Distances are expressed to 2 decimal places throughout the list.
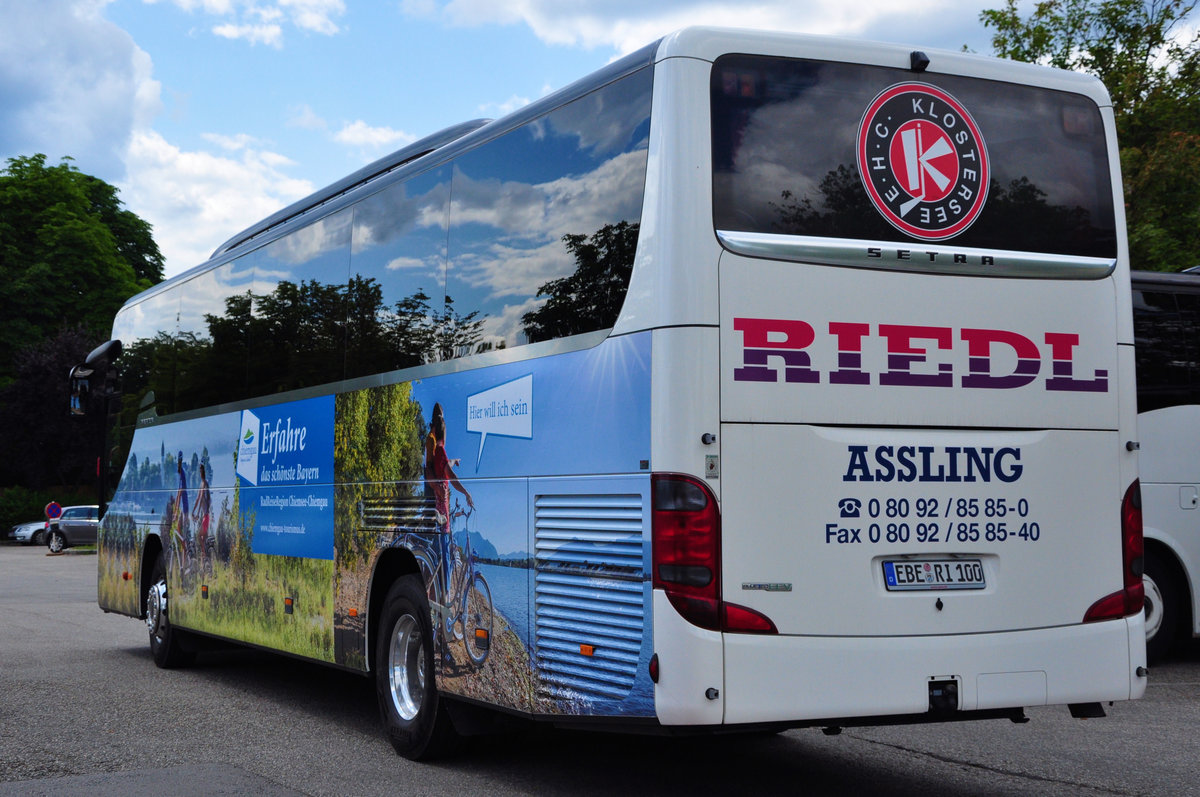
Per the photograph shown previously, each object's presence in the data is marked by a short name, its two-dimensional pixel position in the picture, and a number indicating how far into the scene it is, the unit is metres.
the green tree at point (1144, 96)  23.70
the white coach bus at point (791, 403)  5.79
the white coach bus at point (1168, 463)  11.80
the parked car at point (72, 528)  42.16
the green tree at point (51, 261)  54.81
